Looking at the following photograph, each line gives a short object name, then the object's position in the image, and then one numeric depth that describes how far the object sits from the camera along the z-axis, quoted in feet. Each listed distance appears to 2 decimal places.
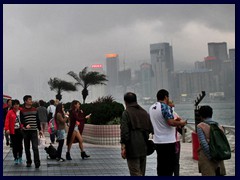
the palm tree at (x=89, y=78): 111.75
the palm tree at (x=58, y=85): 125.66
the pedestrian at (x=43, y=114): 49.42
